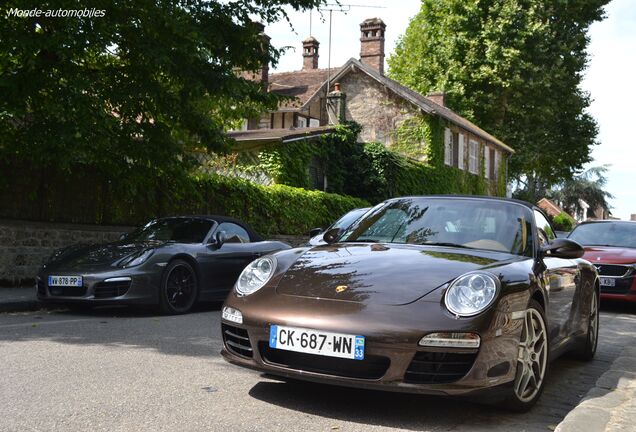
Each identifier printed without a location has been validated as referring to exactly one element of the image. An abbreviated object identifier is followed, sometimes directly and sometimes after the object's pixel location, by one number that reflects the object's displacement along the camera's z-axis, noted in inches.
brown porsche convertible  156.1
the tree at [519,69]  1472.7
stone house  1300.1
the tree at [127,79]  400.8
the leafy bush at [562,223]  2281.0
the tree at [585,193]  3816.4
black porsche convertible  335.0
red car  448.1
